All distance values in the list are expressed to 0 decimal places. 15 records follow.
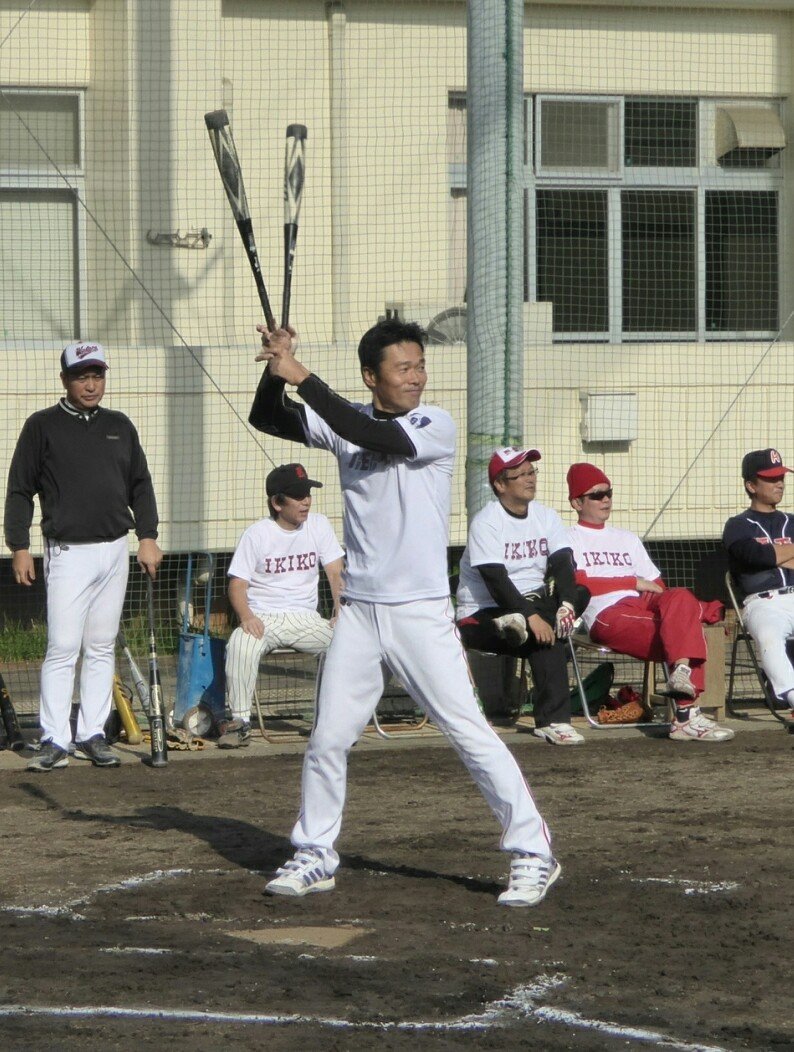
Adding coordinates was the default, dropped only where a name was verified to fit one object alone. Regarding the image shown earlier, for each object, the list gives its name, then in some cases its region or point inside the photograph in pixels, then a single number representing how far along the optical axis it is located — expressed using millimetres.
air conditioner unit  26859
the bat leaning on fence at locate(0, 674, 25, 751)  17891
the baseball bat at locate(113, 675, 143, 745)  18500
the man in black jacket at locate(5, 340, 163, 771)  16703
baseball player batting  11320
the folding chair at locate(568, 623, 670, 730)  18859
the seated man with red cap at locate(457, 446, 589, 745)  17953
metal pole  19406
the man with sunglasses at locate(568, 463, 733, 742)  18234
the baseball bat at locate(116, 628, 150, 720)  18609
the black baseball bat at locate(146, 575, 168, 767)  16953
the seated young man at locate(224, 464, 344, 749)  18719
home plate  10219
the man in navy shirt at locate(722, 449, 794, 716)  18781
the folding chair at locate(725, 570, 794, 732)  19234
